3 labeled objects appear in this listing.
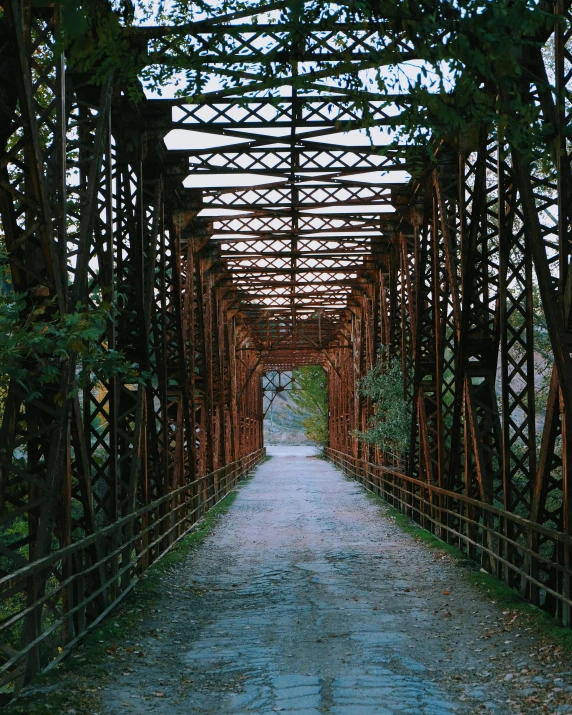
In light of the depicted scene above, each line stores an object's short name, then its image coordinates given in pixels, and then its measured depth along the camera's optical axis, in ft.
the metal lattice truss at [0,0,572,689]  23.47
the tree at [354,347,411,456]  67.97
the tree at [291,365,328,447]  207.92
